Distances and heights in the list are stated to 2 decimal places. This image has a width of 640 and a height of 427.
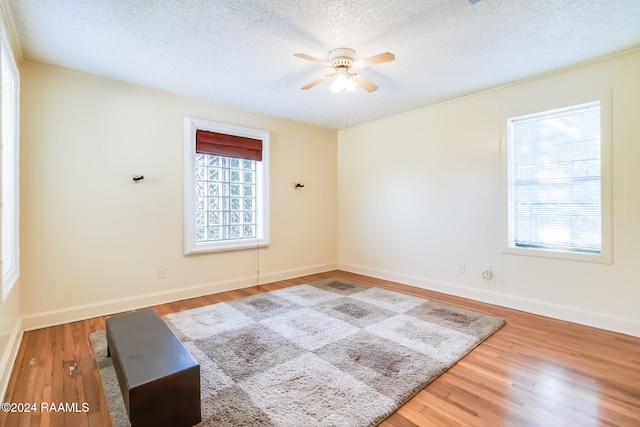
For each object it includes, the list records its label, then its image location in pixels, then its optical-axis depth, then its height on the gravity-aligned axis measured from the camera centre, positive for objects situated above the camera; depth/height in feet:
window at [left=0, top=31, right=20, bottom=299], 8.01 +1.23
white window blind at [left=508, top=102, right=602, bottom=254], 10.12 +1.19
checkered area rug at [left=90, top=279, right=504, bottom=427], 6.00 -3.72
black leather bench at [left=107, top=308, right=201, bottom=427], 4.96 -2.81
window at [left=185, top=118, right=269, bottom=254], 13.15 +1.30
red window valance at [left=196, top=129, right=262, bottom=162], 13.37 +3.16
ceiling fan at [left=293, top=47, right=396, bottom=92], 8.82 +4.31
